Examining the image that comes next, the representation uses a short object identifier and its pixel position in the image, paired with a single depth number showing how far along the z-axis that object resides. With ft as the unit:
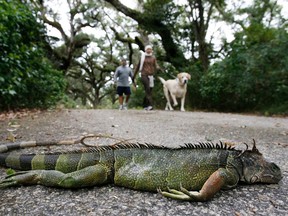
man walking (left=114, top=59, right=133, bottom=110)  31.37
